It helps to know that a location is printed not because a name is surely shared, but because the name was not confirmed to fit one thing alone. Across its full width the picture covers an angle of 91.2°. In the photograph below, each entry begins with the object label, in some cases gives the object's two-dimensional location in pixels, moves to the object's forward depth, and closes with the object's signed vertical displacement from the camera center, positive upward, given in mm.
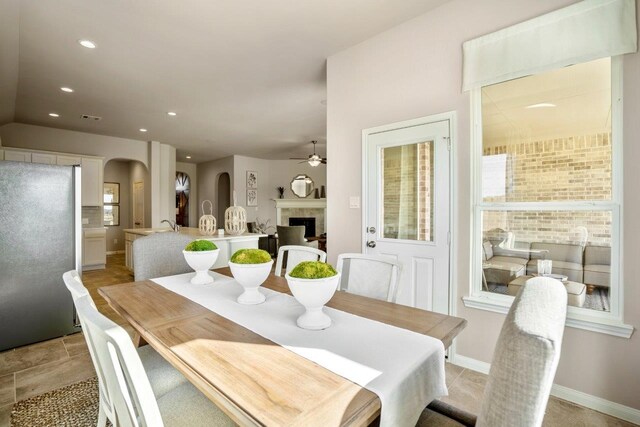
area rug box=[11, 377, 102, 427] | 1791 -1208
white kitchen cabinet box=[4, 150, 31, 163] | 5016 +898
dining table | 731 -459
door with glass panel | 2475 +57
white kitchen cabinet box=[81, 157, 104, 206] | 6000 +558
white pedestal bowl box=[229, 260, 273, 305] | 1456 -321
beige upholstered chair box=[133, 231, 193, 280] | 2254 -337
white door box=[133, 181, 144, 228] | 7789 +160
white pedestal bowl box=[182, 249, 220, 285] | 1865 -315
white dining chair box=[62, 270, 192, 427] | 1113 -727
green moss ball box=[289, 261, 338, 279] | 1174 -230
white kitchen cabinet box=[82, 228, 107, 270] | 6051 -753
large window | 1875 +169
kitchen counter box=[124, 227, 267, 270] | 4203 -438
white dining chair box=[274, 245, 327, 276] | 2250 -328
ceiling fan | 6559 +1054
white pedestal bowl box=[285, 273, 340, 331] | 1148 -323
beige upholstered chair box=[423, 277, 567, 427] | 573 -298
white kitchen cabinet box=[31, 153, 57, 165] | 5322 +916
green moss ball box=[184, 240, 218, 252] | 1884 -218
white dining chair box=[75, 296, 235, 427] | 760 -427
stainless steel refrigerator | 2594 -329
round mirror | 9273 +699
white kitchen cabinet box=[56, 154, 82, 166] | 5645 +941
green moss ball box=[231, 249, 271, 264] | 1475 -223
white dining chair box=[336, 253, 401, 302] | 1761 -389
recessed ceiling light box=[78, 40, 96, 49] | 2918 +1576
